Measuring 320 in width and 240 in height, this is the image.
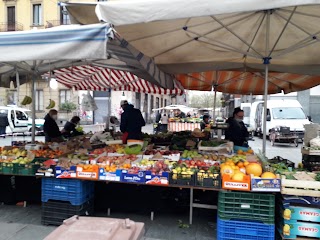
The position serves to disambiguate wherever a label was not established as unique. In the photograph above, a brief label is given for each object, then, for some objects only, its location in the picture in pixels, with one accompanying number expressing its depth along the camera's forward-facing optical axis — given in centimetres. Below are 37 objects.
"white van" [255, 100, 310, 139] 1520
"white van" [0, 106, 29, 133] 1816
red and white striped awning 868
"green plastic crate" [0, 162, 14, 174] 470
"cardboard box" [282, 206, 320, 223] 366
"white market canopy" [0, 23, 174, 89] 325
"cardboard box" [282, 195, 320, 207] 366
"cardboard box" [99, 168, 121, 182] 418
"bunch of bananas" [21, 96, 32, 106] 693
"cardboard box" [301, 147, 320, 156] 574
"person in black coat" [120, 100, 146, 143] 683
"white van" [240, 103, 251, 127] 2278
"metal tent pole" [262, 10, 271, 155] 454
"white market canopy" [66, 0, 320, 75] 317
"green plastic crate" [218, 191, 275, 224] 375
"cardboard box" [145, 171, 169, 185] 404
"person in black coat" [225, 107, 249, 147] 719
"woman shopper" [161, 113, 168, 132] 1709
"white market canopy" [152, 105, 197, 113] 2145
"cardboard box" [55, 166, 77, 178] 427
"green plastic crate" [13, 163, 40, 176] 461
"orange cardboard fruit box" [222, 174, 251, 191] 373
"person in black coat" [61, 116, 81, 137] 916
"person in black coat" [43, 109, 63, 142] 784
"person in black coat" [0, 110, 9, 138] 1623
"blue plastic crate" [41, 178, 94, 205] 432
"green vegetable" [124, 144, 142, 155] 516
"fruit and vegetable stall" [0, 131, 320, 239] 368
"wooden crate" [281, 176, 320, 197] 359
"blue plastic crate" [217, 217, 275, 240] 374
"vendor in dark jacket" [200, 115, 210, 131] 1457
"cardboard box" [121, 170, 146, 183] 411
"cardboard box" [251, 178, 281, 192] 366
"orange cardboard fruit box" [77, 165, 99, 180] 421
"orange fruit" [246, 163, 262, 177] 384
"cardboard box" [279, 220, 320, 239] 365
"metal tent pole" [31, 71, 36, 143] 647
